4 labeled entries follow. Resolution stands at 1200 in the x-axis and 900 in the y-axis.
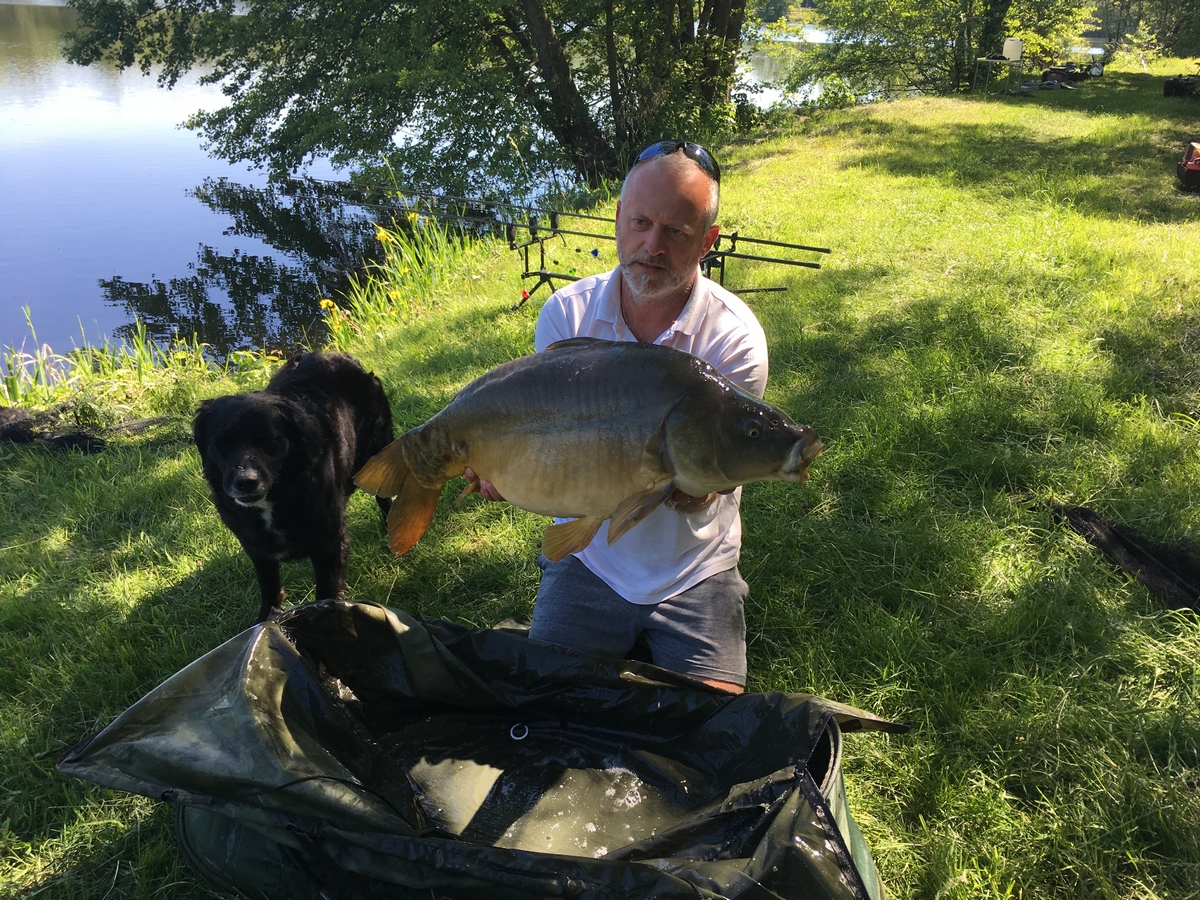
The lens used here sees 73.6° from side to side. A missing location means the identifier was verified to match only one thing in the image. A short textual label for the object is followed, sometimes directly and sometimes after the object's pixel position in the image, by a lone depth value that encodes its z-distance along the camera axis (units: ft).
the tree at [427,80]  36.06
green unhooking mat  4.39
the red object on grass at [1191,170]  22.20
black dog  7.72
